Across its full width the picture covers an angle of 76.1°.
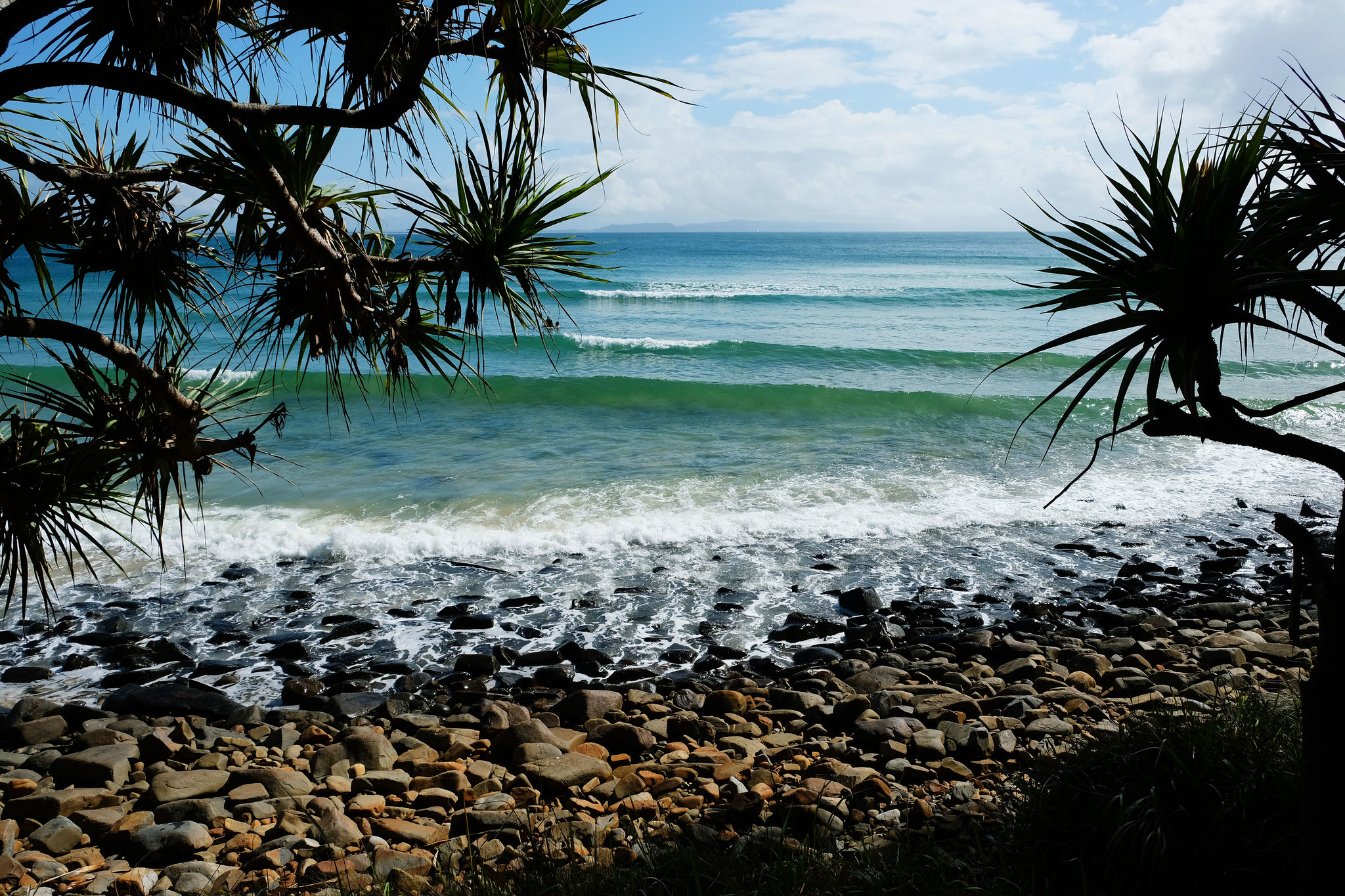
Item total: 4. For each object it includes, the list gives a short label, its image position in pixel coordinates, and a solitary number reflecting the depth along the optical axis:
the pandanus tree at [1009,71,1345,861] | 2.51
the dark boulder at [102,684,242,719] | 5.98
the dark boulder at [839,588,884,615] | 7.98
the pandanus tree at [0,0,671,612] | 3.44
